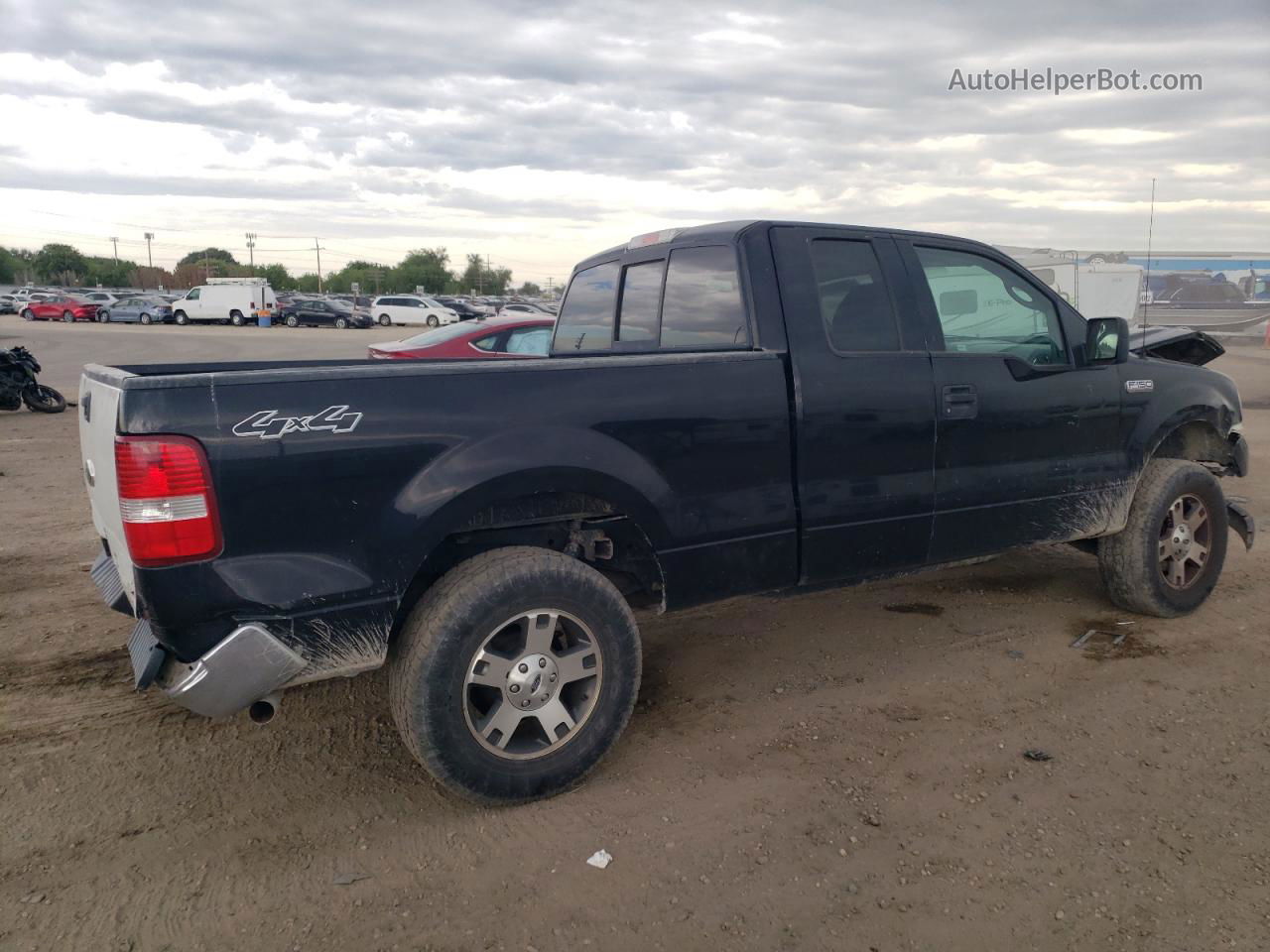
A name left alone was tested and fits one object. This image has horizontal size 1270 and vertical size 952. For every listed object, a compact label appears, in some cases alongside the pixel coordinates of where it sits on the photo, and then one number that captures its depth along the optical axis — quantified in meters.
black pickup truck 2.82
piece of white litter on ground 2.97
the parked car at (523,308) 42.53
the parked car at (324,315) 47.47
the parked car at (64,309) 48.78
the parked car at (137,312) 47.50
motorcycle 12.97
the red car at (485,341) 11.20
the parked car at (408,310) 48.37
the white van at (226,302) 45.81
